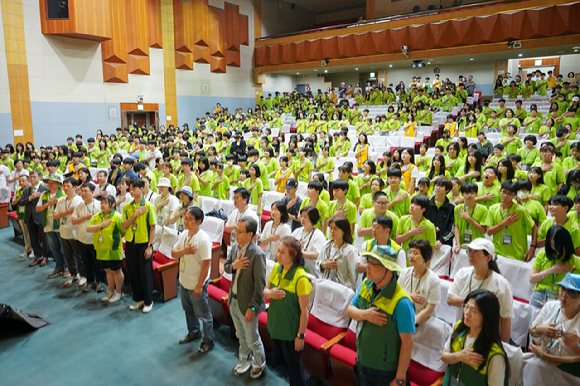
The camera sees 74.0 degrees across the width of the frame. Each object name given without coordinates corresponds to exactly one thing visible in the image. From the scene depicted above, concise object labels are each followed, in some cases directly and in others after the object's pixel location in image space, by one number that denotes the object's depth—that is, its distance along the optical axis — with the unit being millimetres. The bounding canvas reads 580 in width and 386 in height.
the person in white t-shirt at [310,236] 4098
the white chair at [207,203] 7034
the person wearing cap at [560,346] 2717
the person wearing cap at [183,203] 5449
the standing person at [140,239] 4992
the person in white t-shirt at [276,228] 4359
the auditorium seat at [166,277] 5422
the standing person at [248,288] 3578
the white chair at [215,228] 5984
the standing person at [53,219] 6145
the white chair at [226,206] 6854
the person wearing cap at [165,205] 5824
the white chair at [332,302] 3729
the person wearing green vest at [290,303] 3123
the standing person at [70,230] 5730
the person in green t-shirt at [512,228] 4371
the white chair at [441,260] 4430
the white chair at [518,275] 3996
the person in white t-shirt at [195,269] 4109
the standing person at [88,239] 5555
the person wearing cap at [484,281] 2975
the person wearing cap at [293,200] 5914
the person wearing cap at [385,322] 2494
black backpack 6461
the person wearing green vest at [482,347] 2363
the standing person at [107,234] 5125
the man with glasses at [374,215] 4566
